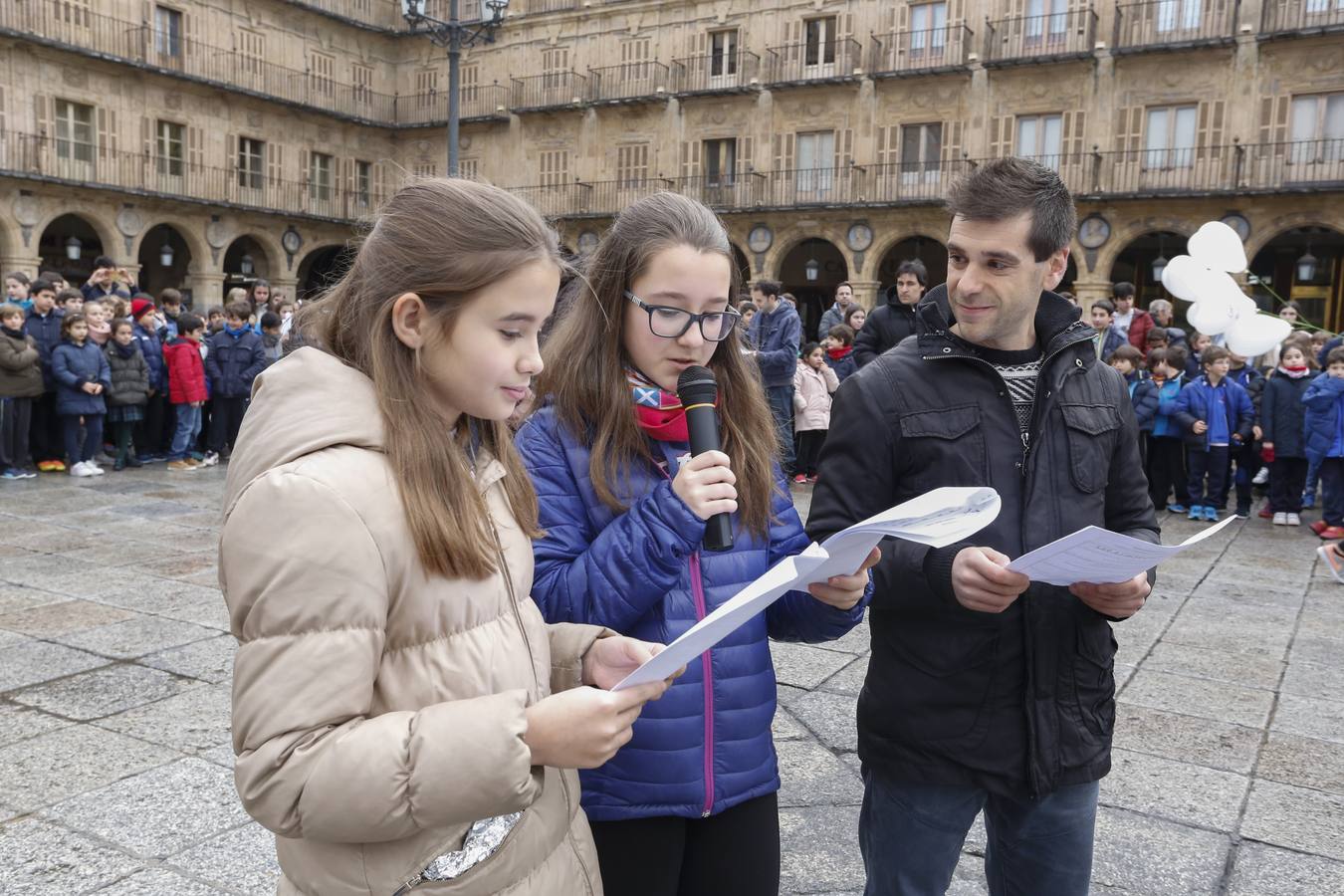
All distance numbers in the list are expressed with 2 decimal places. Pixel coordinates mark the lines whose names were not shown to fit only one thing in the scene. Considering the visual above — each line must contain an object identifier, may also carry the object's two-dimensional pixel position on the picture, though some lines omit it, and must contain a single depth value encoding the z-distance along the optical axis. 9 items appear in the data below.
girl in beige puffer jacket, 1.07
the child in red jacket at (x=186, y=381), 10.41
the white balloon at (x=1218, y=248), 4.71
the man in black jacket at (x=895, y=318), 7.37
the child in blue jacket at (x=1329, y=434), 8.07
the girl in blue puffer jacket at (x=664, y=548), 1.61
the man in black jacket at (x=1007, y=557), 1.83
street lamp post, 11.05
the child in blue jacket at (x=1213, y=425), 9.32
